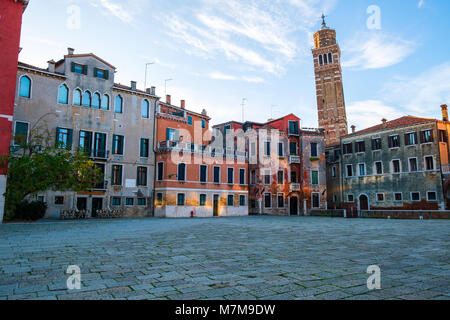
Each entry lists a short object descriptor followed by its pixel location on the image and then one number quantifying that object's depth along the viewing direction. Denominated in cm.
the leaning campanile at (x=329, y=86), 5672
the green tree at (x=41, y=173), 1750
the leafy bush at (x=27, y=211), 1919
